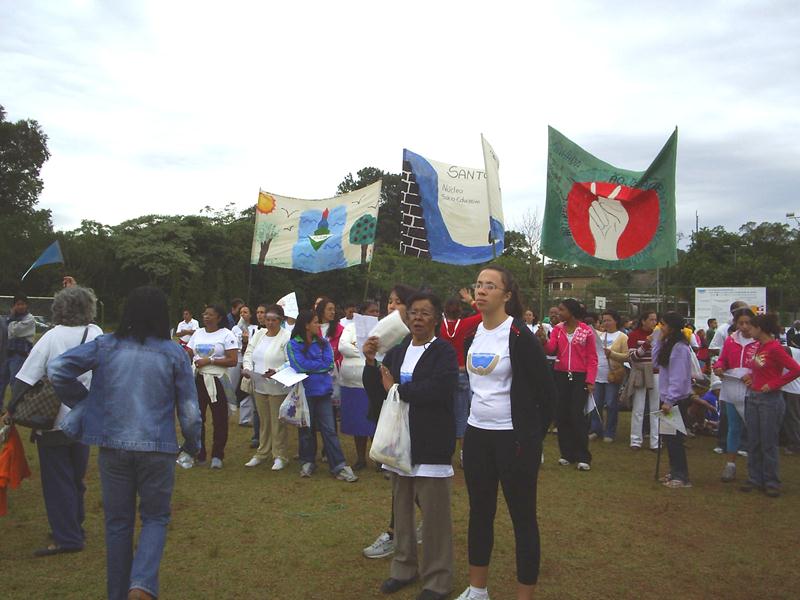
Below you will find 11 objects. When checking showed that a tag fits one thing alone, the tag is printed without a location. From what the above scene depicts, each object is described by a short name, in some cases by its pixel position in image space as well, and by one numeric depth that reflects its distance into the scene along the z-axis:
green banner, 9.15
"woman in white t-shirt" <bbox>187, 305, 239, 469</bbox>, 7.64
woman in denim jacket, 3.54
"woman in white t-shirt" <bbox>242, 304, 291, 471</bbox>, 7.83
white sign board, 17.89
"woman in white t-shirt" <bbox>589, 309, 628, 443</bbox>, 9.95
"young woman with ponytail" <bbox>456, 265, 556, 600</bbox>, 3.65
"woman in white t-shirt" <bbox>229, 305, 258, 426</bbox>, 10.77
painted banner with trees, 12.86
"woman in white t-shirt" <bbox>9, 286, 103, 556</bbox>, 4.59
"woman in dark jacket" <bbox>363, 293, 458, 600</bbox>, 4.11
